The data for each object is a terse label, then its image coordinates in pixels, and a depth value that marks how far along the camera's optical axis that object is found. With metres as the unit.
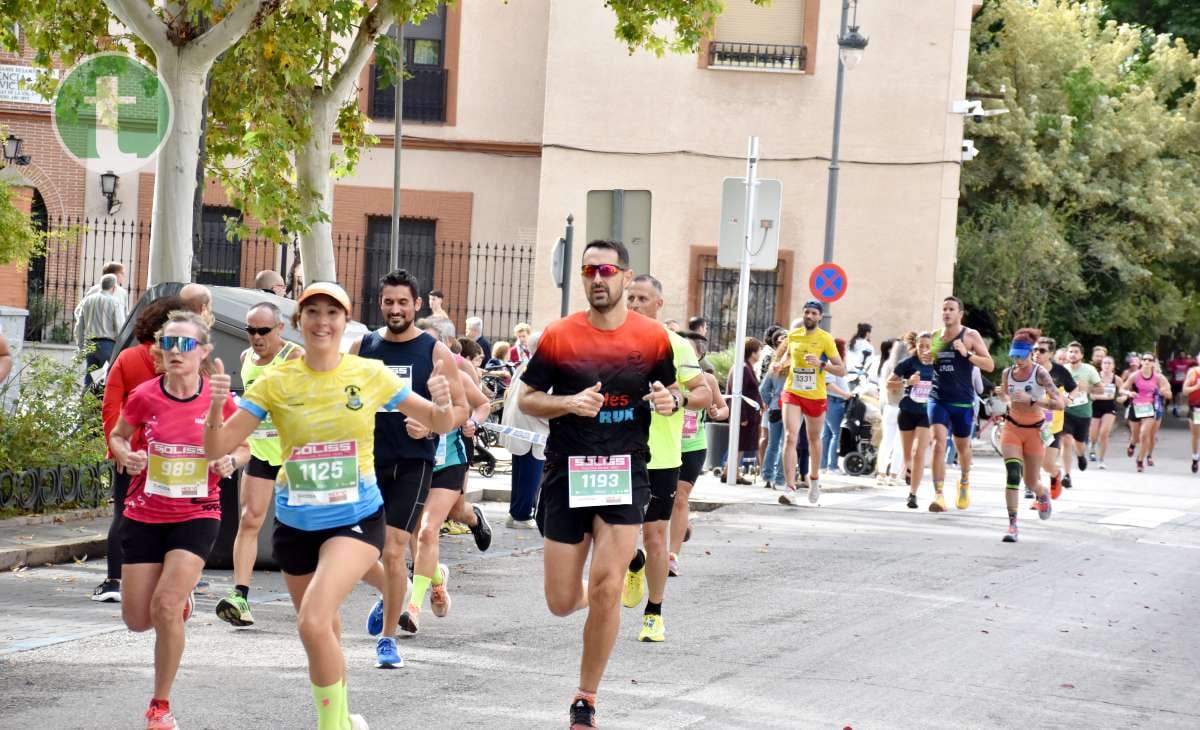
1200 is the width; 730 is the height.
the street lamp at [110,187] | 31.20
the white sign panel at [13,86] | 31.84
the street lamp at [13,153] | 28.23
